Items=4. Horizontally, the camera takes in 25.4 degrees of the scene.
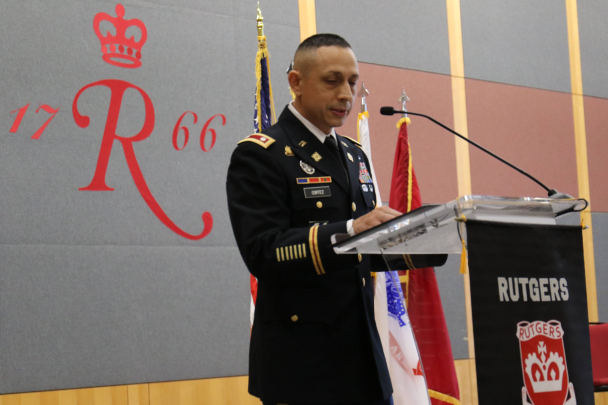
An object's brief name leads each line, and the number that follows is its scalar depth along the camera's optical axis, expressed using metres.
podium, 2.96
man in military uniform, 3.13
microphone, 3.12
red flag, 4.74
